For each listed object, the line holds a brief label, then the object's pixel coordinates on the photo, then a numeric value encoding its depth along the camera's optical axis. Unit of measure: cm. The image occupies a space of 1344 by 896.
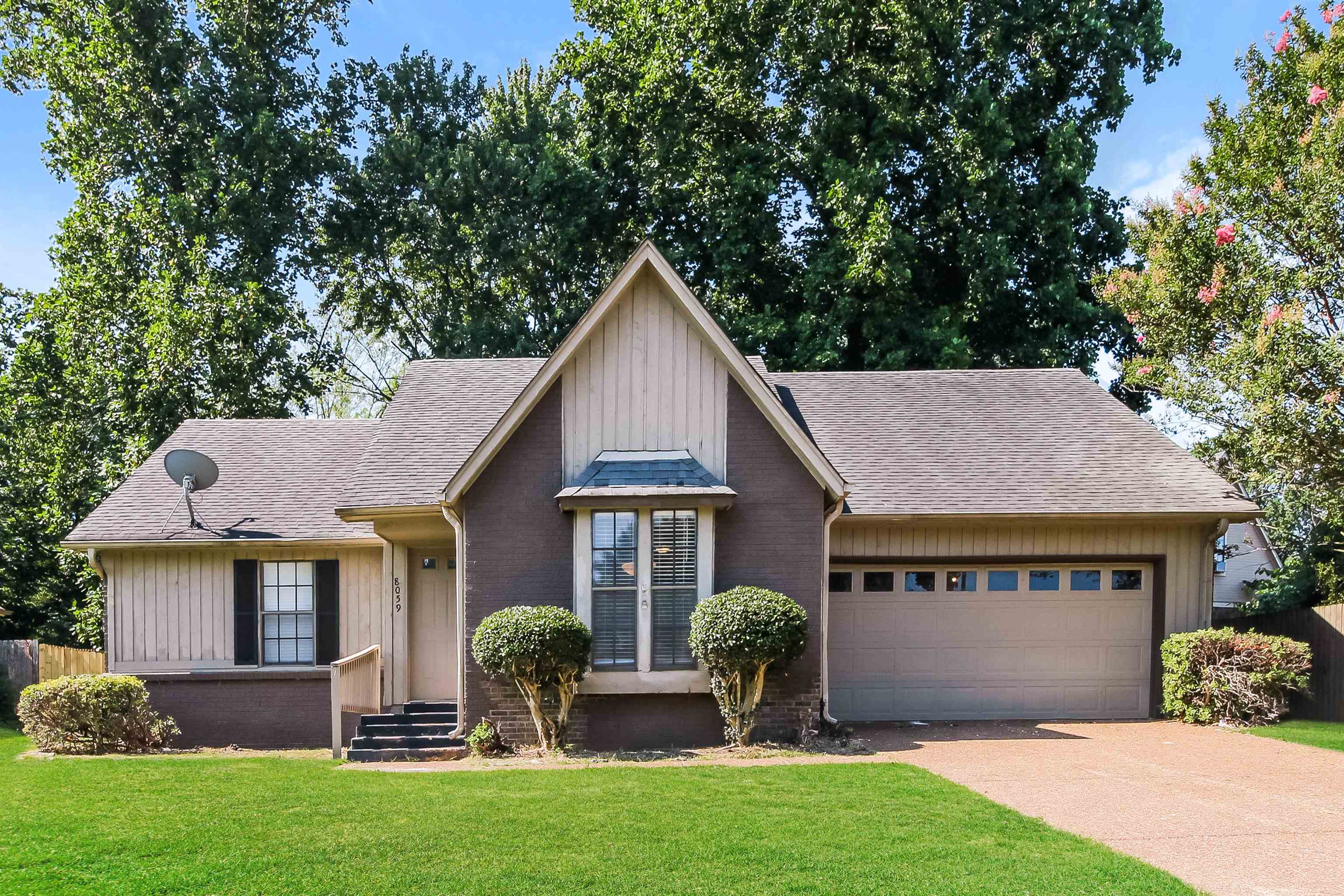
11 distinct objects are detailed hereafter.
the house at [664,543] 1080
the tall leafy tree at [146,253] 2195
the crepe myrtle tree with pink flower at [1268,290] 1284
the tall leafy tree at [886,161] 2175
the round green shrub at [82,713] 1148
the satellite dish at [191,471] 1327
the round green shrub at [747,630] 1003
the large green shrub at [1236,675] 1199
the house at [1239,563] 3509
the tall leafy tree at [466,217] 2486
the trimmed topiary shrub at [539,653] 1002
